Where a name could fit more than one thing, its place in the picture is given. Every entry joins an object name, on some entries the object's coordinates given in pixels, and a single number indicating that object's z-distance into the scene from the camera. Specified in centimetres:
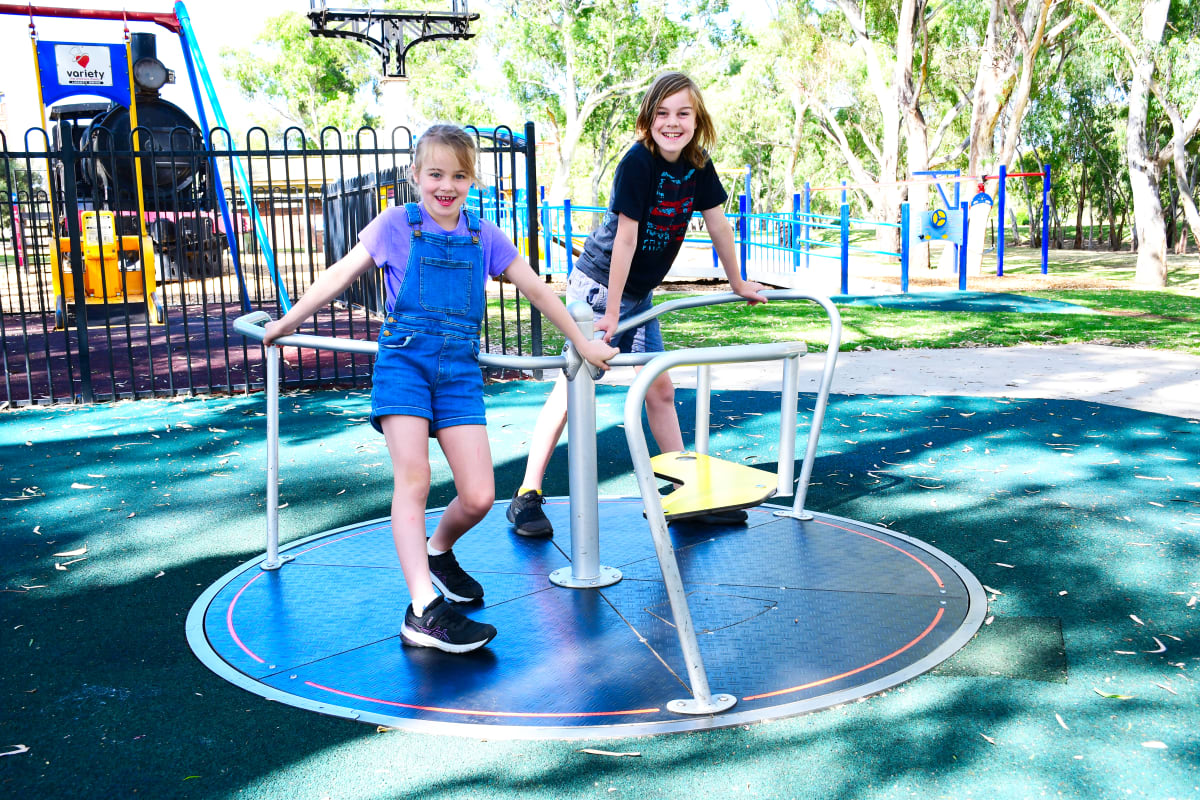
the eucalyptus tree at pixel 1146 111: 1680
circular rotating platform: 247
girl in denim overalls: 272
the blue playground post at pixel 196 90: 926
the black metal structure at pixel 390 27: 2003
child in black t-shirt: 330
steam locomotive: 1184
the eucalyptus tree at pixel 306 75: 4631
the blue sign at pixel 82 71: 1111
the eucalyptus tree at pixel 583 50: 2934
